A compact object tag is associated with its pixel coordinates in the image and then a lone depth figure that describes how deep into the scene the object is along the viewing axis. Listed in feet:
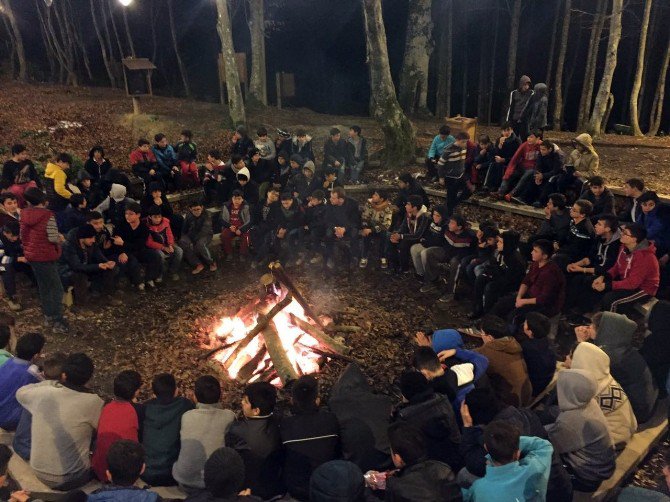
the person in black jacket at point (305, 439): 17.53
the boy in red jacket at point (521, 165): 40.83
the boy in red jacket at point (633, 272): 26.96
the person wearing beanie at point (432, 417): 17.83
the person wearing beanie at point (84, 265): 31.17
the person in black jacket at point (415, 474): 14.82
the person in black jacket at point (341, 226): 37.81
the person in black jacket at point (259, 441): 17.20
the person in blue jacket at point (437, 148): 44.83
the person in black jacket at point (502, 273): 30.89
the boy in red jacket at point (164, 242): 34.34
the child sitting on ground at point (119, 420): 17.69
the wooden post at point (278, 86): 80.72
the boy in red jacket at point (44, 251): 27.27
